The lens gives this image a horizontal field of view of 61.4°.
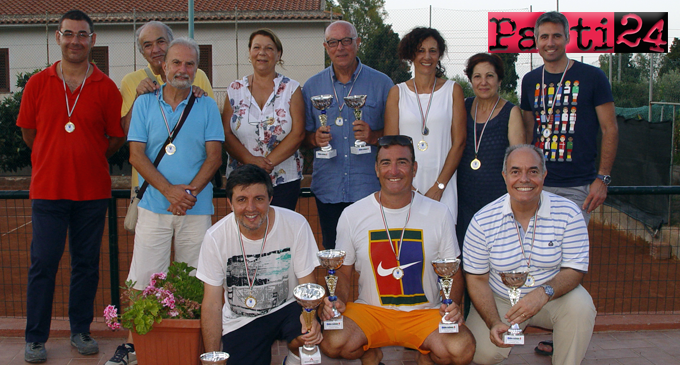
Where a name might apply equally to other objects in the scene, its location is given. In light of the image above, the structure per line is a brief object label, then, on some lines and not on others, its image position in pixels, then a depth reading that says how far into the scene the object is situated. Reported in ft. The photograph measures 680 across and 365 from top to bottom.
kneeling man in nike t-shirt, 11.12
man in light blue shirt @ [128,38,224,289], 12.34
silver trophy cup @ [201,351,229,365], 9.53
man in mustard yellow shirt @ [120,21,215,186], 13.79
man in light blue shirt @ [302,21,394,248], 13.69
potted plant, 10.82
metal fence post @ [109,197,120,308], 14.87
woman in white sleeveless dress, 13.08
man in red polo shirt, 12.68
